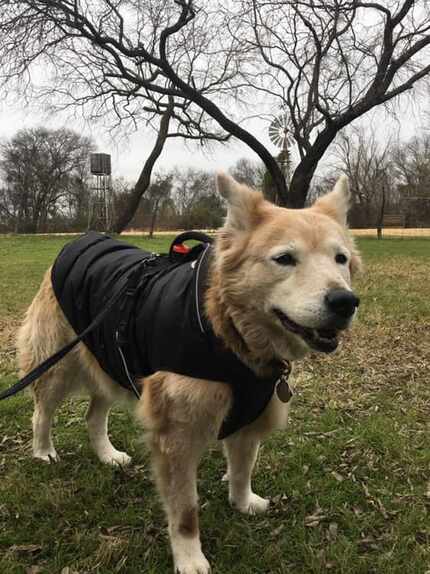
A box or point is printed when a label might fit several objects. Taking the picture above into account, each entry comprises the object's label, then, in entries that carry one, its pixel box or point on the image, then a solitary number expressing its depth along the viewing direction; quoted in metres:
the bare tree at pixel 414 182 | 48.41
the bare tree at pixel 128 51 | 16.62
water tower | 32.72
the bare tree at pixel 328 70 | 16.84
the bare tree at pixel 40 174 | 56.38
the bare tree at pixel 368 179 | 46.91
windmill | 22.38
